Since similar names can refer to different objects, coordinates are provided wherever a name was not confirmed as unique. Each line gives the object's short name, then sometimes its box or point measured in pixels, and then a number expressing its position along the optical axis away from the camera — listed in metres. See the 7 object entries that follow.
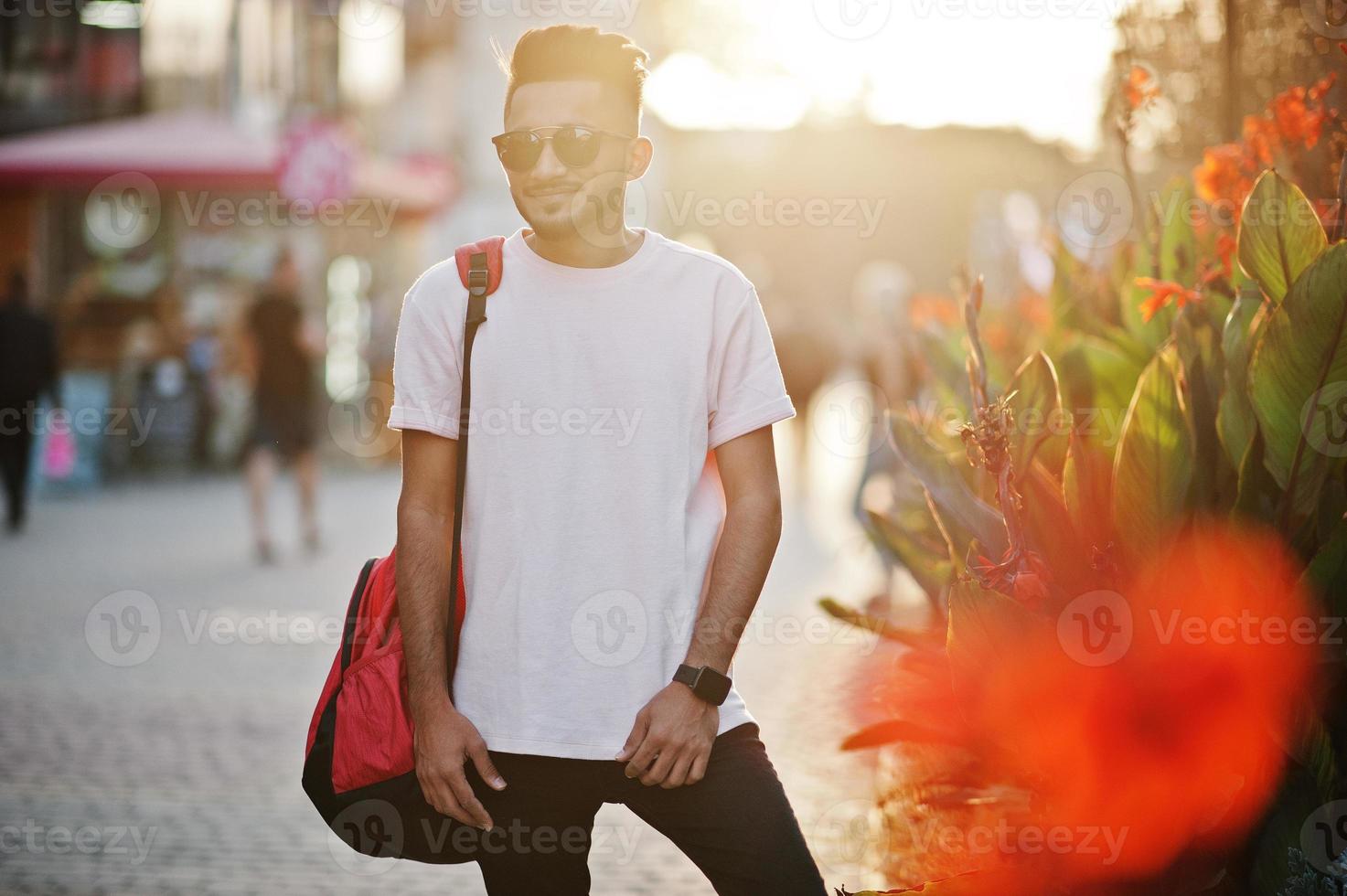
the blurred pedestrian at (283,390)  11.70
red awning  16.56
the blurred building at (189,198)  16.78
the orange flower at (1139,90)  3.81
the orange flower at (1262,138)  3.61
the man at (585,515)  2.46
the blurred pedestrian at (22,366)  13.41
